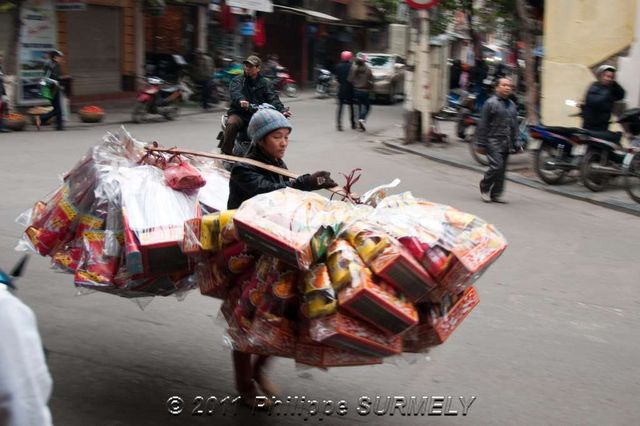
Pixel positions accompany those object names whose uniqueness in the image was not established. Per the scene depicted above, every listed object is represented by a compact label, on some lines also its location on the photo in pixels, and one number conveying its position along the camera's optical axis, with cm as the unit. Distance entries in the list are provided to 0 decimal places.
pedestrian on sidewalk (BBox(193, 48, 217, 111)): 2325
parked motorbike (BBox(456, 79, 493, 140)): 1493
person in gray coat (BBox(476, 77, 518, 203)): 991
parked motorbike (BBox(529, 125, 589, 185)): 1118
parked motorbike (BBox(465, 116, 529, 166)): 1313
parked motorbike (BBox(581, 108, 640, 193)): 1085
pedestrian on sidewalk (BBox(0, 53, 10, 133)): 1479
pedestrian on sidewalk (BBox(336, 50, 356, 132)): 1736
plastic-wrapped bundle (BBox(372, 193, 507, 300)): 301
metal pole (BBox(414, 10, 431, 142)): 1372
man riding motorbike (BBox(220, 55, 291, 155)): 966
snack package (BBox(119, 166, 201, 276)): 367
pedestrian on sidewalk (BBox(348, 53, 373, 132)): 1695
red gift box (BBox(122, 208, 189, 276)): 366
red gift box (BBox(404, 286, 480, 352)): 319
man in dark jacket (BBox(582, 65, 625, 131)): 1121
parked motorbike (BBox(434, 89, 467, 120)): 1762
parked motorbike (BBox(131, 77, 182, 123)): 1781
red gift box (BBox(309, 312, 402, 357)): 297
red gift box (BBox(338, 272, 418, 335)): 291
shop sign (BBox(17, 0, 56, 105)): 1738
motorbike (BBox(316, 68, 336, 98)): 2823
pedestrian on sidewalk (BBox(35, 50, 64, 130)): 1542
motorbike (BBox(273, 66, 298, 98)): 2659
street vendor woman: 378
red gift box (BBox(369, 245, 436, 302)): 296
